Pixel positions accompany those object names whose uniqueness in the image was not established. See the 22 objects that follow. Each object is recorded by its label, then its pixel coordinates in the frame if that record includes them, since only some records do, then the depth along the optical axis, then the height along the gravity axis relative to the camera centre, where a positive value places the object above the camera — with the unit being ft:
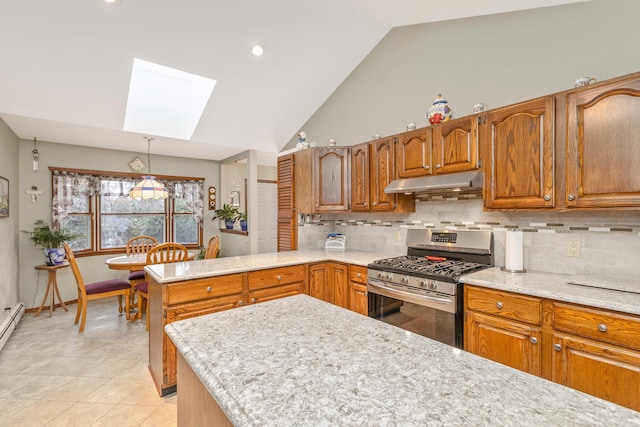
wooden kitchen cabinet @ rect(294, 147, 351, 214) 11.14 +1.22
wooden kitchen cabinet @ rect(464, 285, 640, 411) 4.93 -2.40
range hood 7.73 +0.77
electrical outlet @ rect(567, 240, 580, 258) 7.10 -0.89
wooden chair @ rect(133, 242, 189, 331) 11.35 -1.71
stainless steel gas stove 7.10 -1.75
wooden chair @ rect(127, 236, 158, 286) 13.48 -1.76
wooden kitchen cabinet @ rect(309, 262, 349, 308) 9.87 -2.32
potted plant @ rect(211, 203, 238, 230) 19.26 -0.10
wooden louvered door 12.37 +0.17
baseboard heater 10.43 -4.06
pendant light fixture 13.79 +1.02
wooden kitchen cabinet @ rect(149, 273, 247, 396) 7.32 -2.32
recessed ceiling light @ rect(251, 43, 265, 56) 10.28 +5.55
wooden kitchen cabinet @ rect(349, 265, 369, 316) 9.18 -2.41
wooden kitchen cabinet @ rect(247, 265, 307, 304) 8.68 -2.11
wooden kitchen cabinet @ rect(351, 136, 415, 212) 9.96 +1.12
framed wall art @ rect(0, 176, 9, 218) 11.12 +0.62
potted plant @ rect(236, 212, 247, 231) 17.66 -0.50
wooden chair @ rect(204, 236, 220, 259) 13.34 -1.59
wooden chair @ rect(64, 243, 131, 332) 11.62 -3.06
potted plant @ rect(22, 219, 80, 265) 13.56 -1.19
